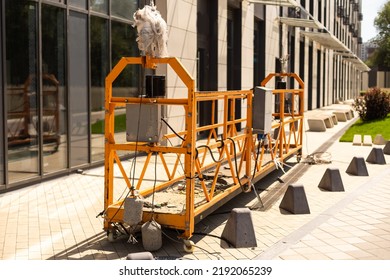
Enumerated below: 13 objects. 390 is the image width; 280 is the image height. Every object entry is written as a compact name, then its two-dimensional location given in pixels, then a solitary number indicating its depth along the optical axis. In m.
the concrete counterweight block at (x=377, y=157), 14.16
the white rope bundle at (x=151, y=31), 6.71
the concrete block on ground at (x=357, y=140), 18.34
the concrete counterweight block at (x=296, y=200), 8.61
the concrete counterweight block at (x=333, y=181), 10.51
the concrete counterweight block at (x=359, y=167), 12.34
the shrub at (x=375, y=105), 25.28
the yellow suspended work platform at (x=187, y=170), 6.75
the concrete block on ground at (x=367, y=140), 18.19
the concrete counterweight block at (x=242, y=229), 6.81
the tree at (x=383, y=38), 85.62
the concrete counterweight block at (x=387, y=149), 16.30
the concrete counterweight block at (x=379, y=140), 18.48
